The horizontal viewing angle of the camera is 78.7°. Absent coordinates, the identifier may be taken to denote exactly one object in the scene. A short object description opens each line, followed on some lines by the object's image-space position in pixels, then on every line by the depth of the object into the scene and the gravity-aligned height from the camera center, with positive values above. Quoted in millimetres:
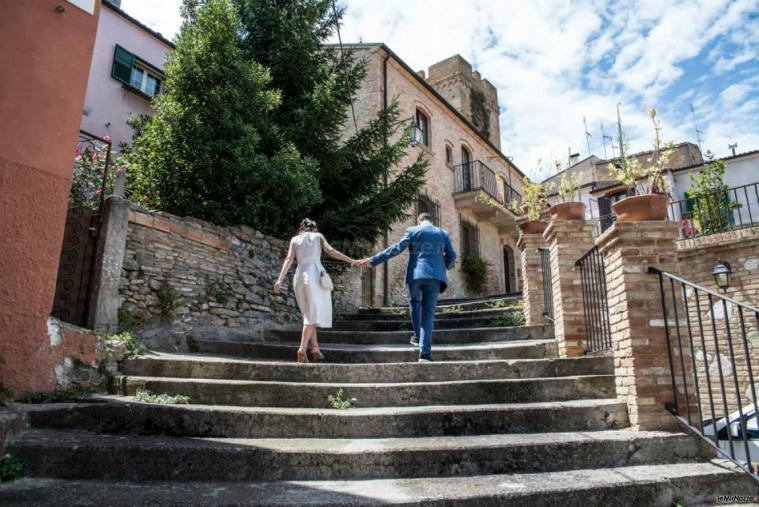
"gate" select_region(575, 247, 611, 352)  4422 +568
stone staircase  2650 -580
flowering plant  5559 +2112
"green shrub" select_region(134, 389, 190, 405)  3746 -362
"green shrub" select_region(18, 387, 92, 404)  3715 -352
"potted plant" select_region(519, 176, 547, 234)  6570 +2099
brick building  13703 +7040
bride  4984 +762
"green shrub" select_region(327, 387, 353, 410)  3846 -379
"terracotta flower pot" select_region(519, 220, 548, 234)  6695 +1837
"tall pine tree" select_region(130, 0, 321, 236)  6715 +3081
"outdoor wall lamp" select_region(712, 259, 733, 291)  7847 +1400
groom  4938 +910
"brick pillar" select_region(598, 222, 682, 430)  3448 +282
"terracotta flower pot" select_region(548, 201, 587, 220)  5164 +1599
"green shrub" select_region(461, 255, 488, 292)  16172 +2883
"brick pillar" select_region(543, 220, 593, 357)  4801 +795
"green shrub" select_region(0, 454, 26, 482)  2627 -656
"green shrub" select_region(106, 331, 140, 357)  4797 +124
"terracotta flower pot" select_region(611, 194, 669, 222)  3732 +1196
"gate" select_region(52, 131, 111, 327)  4879 +1003
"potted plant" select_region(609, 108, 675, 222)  3744 +1573
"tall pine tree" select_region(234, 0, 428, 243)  8232 +4185
